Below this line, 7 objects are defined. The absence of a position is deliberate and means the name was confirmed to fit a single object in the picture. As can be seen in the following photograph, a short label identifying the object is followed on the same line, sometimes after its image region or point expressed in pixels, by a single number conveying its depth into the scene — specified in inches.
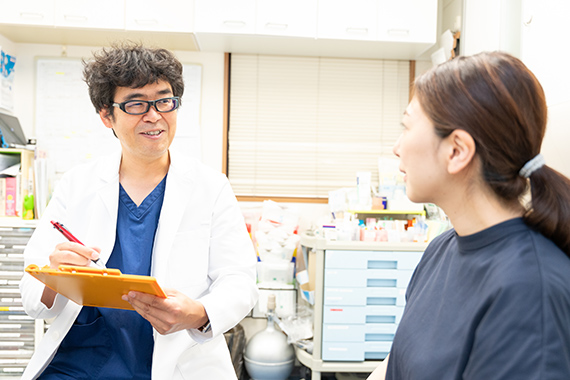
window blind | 116.0
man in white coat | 48.5
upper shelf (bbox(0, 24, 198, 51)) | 100.8
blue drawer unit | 90.4
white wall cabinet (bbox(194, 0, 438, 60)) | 98.7
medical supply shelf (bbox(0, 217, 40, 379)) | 95.3
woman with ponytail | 26.3
